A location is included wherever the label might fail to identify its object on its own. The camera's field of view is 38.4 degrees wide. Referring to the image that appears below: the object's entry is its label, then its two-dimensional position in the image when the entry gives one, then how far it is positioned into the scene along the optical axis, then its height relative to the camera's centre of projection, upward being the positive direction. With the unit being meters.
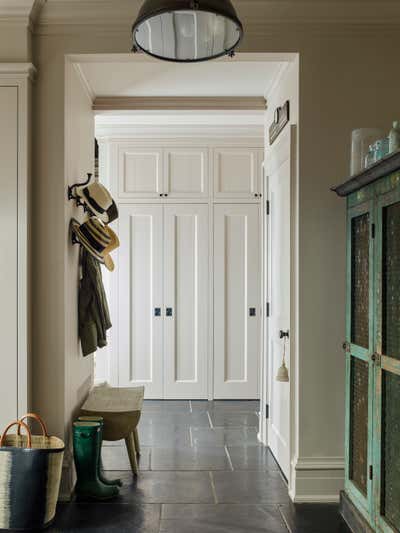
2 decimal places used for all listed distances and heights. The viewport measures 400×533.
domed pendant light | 1.97 +0.87
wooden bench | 3.60 -0.83
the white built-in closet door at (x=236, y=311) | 5.96 -0.32
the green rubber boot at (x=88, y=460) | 3.29 -1.04
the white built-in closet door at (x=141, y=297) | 5.95 -0.17
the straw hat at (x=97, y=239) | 3.61 +0.27
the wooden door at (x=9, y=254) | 3.26 +0.15
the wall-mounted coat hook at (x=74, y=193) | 3.51 +0.54
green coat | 3.85 -0.18
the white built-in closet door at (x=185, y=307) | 5.96 -0.27
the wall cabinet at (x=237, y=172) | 6.00 +1.13
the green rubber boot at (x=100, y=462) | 3.42 -1.12
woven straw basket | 2.83 -1.02
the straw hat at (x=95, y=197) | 3.69 +0.54
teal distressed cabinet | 2.42 -0.32
